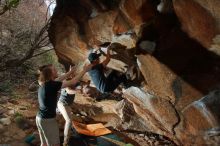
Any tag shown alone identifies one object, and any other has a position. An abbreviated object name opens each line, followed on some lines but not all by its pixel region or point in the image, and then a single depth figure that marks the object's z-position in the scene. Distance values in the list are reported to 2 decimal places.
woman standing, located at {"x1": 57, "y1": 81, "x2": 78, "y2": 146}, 5.71
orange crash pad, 6.62
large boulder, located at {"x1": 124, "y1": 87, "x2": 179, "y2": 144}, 5.38
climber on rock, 4.96
